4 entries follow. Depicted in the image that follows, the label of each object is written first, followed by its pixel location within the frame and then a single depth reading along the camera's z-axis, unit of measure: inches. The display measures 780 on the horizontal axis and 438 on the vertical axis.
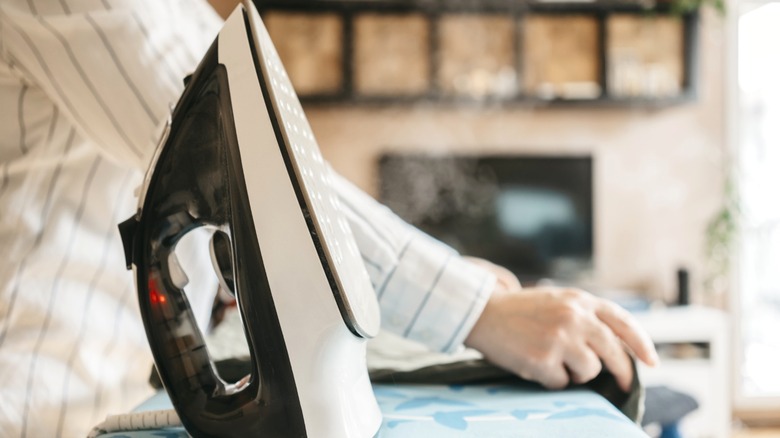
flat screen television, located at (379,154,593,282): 104.9
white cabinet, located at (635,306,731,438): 92.4
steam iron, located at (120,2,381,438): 12.4
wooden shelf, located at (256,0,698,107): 103.1
